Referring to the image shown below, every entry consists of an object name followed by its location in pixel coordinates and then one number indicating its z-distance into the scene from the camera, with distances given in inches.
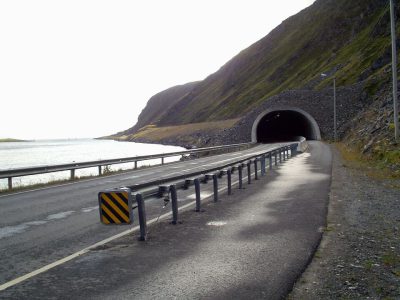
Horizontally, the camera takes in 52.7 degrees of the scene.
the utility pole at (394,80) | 783.7
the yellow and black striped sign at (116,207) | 275.4
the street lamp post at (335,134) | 1897.5
